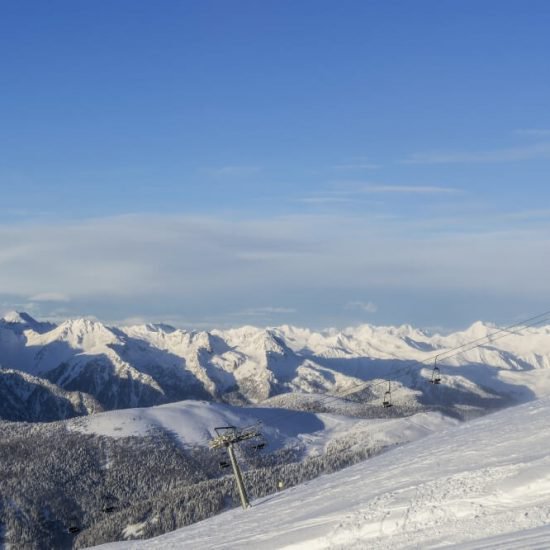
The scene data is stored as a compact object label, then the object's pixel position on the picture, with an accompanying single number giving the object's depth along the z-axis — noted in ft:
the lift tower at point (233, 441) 245.65
